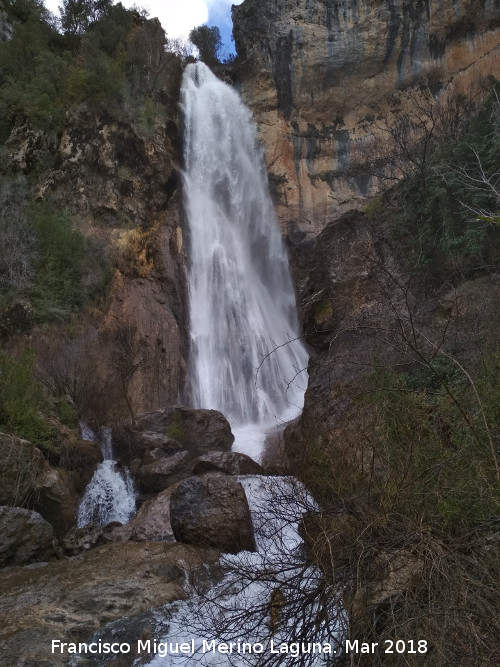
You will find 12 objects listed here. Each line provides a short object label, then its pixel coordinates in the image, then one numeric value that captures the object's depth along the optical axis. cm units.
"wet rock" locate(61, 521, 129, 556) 823
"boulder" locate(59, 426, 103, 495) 1072
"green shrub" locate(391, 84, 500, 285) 1210
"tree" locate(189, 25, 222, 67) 3161
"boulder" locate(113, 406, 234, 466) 1252
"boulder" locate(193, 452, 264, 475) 1065
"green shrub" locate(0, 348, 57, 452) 1012
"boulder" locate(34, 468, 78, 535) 910
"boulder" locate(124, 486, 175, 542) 834
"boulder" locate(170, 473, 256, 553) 755
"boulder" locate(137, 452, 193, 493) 1086
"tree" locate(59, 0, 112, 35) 2492
